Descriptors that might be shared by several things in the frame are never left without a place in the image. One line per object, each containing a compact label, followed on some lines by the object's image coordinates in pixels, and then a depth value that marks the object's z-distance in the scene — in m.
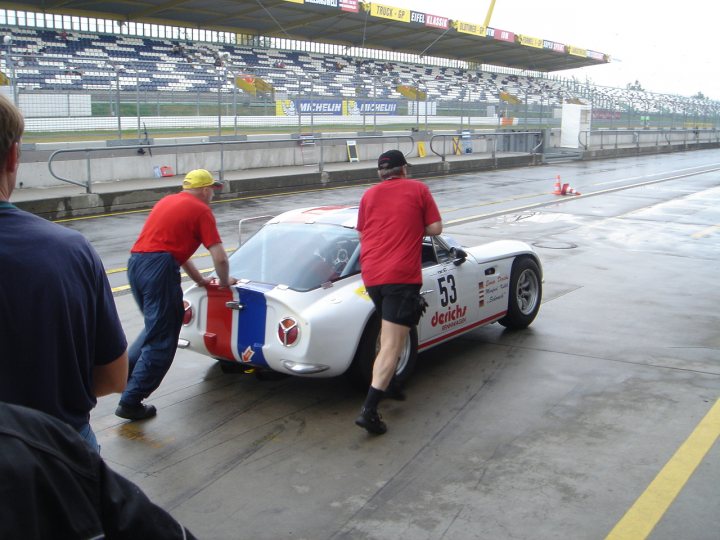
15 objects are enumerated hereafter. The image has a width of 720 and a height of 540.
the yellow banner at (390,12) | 43.94
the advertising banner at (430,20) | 47.91
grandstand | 19.03
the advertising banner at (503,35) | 54.30
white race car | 5.37
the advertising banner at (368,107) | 26.47
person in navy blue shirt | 2.19
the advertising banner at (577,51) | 62.89
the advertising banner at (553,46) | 59.74
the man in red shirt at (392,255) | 5.09
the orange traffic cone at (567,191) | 20.55
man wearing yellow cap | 5.30
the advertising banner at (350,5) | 41.34
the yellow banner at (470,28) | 50.72
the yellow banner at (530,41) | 56.75
